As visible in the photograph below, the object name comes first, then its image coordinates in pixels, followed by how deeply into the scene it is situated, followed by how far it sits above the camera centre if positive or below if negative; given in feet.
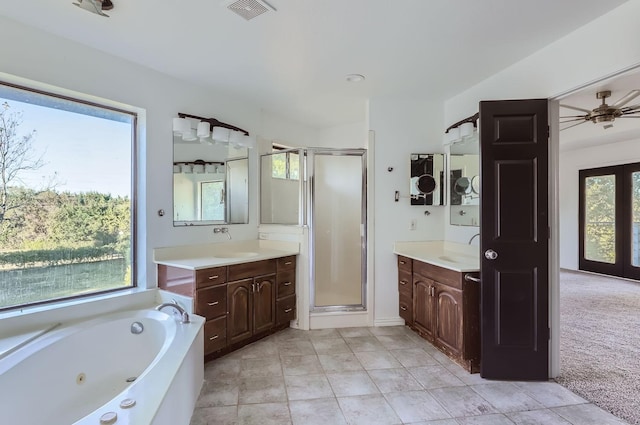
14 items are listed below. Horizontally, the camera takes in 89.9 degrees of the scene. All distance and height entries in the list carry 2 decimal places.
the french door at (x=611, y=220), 18.11 -0.69
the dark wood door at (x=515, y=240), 7.80 -0.75
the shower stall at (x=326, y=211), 11.81 -0.03
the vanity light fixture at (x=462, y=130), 10.21 +2.65
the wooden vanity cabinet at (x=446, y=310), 8.32 -2.88
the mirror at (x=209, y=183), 10.07 +0.94
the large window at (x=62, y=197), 7.14 +0.36
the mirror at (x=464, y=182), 10.52 +0.94
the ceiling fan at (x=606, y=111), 10.57 +3.28
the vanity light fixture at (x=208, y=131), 9.80 +2.60
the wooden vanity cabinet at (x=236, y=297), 8.65 -2.60
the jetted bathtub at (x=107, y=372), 4.68 -3.00
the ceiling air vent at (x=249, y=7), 6.12 +3.98
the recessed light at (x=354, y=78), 9.52 +4.01
